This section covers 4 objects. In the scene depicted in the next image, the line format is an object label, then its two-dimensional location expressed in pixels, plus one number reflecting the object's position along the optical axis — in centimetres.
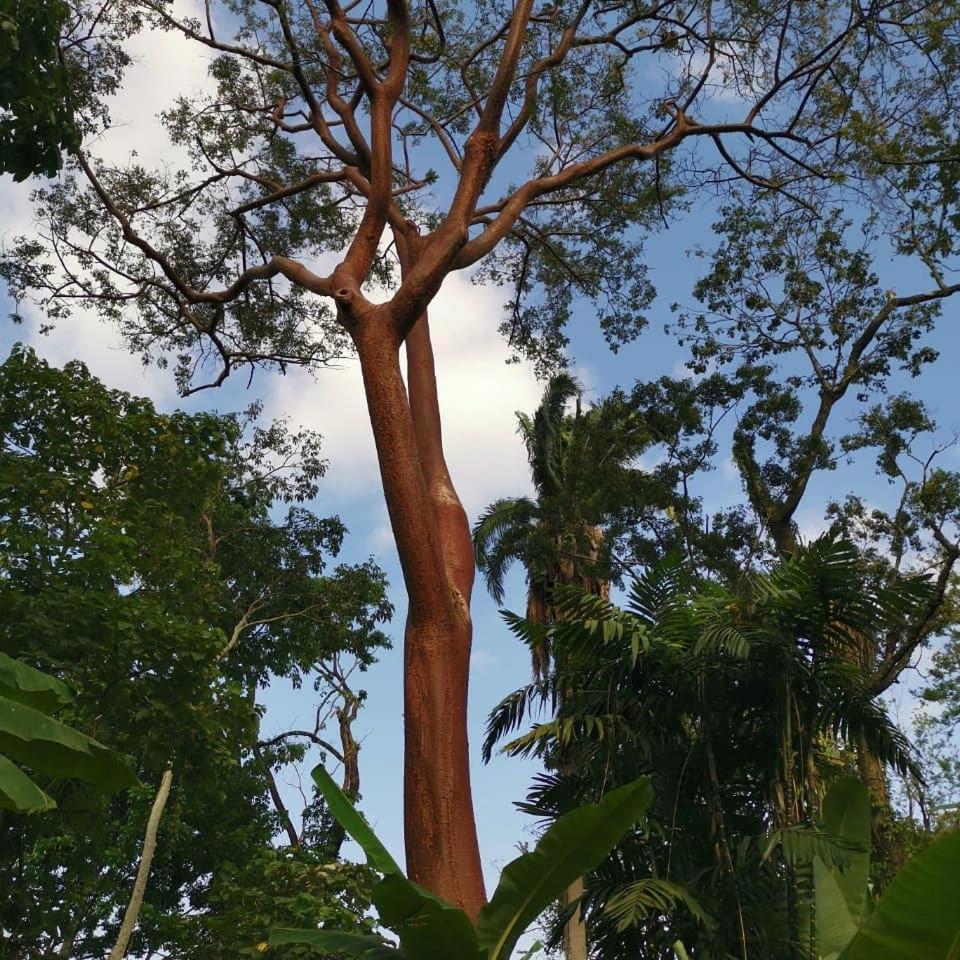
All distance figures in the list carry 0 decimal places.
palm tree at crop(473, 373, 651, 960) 1770
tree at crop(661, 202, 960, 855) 1439
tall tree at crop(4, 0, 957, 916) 602
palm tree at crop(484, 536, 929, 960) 616
